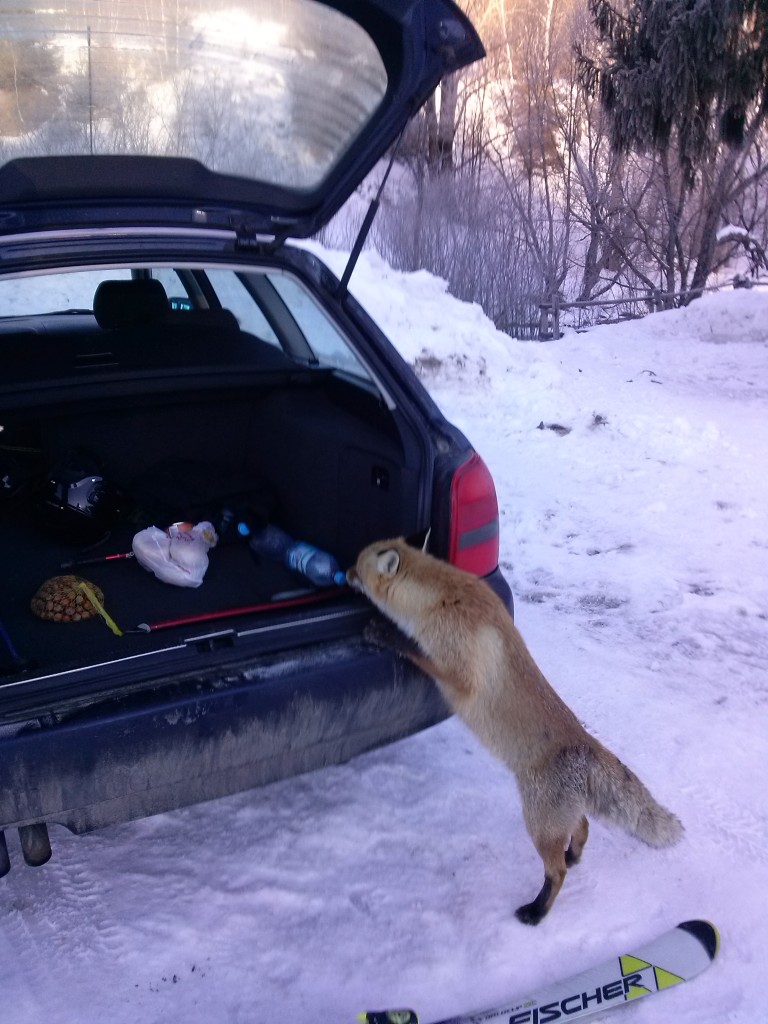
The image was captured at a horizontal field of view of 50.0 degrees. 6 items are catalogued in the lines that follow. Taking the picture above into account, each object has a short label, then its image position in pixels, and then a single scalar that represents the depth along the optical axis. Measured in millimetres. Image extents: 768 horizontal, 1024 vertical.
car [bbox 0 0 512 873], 2170
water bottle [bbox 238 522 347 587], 3174
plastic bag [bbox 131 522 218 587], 3311
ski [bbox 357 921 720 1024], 2037
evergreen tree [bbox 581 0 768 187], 15789
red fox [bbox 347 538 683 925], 2260
